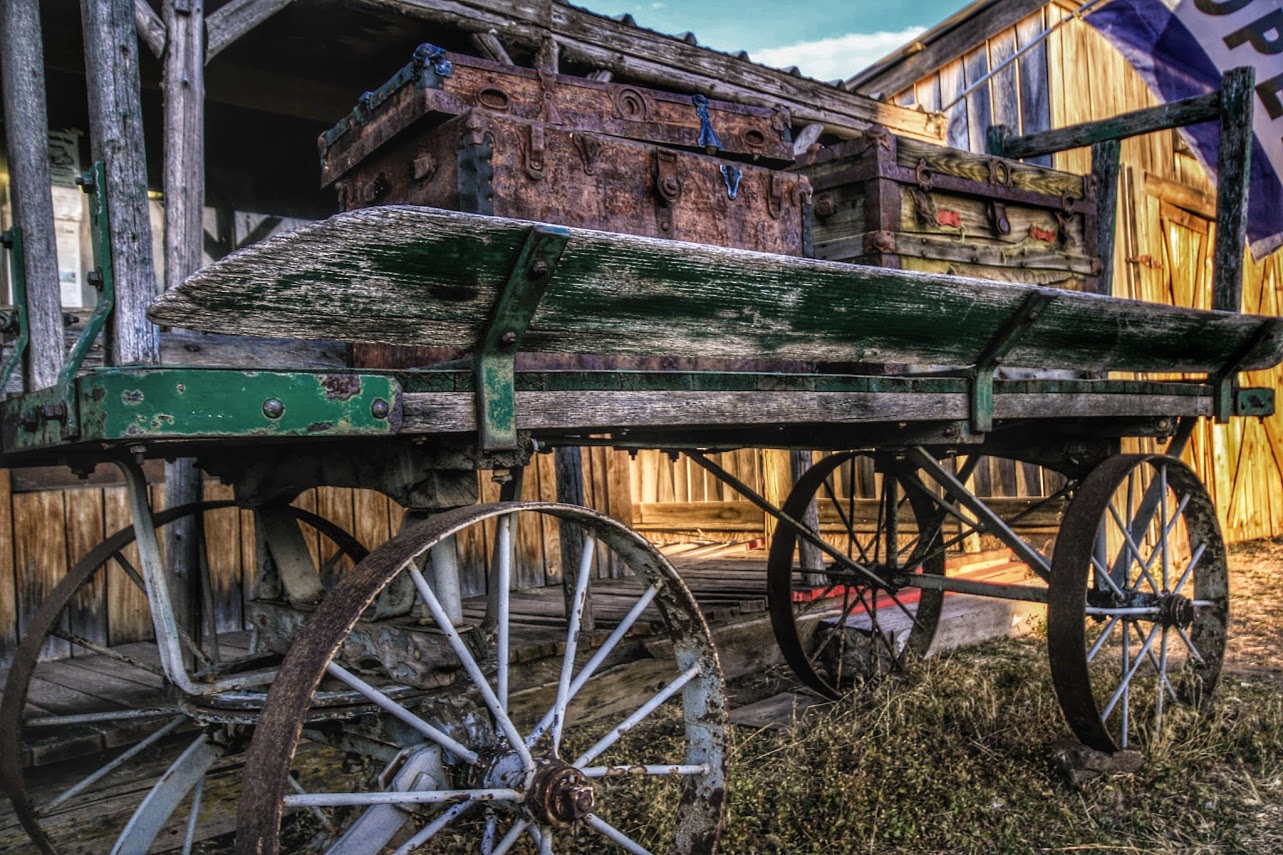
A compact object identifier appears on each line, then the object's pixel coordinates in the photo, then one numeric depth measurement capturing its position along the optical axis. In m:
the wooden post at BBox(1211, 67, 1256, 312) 4.16
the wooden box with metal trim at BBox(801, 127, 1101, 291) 3.45
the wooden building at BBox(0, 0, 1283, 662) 4.48
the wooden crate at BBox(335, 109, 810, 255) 2.70
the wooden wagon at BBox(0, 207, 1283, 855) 1.83
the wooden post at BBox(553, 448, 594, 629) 4.42
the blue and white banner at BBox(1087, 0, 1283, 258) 4.84
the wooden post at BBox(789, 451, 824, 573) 5.91
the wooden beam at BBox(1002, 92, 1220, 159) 4.28
